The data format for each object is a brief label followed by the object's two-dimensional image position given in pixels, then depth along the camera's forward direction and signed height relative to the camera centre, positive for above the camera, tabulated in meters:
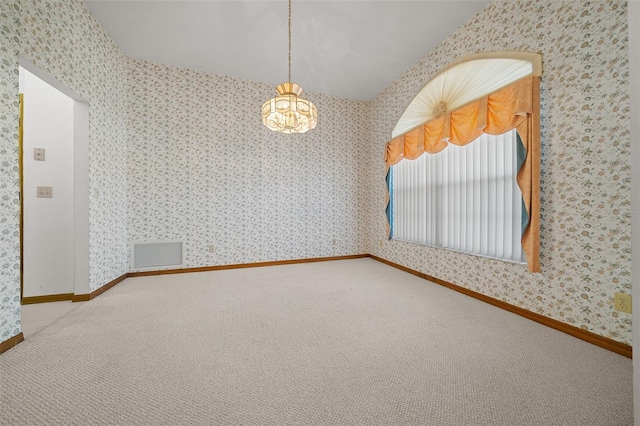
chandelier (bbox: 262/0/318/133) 2.10 +0.87
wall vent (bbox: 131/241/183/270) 3.44 -0.58
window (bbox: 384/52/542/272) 2.07 +0.61
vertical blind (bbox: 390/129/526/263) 2.33 +0.16
